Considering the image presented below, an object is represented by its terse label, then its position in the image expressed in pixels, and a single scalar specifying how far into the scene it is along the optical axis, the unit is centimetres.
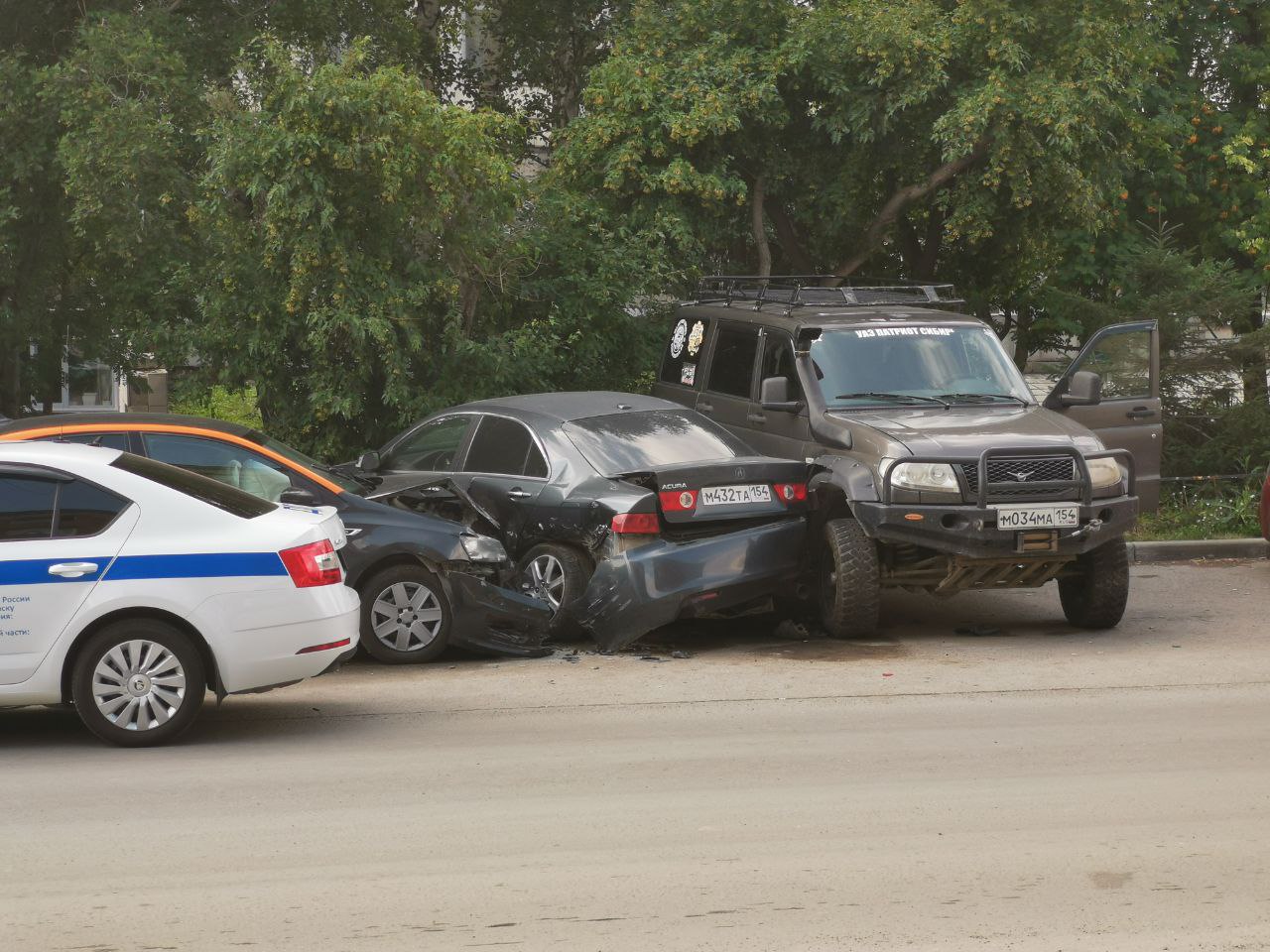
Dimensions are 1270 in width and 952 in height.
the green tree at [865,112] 1698
